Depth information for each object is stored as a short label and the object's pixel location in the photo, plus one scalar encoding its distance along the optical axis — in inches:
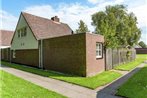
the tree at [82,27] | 679.4
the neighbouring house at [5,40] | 707.3
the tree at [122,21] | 946.5
